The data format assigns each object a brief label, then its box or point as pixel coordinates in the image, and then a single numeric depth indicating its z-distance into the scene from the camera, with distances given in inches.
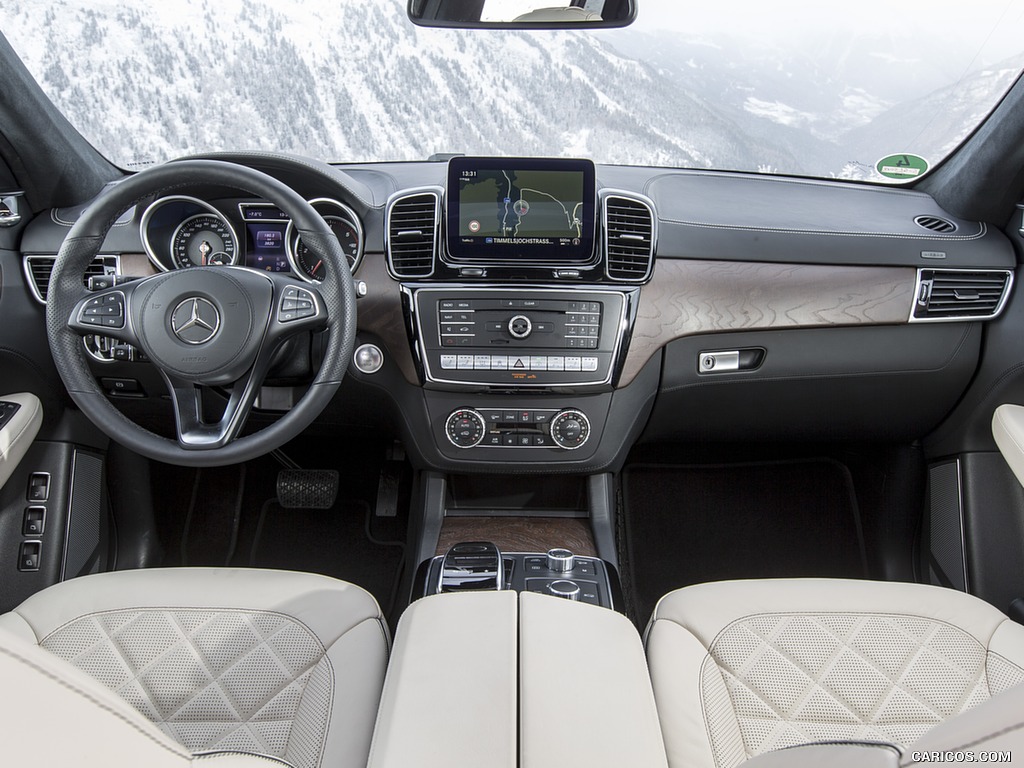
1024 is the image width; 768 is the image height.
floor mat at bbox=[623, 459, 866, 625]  104.3
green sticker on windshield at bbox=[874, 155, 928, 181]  91.6
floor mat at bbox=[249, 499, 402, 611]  104.1
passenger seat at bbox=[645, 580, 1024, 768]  50.9
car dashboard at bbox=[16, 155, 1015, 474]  77.9
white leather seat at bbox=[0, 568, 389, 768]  50.2
